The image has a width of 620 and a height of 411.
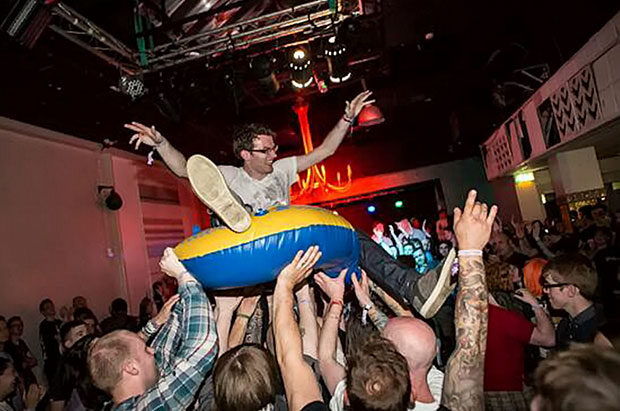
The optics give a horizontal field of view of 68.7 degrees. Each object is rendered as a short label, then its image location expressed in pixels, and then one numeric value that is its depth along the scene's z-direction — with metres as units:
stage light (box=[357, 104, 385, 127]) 7.69
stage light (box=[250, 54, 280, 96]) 5.46
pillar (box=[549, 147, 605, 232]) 6.88
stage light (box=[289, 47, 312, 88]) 5.37
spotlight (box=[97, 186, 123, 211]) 7.76
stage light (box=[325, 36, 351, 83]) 5.26
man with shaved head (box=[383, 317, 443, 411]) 1.57
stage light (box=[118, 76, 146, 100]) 4.91
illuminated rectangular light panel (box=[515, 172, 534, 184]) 9.98
